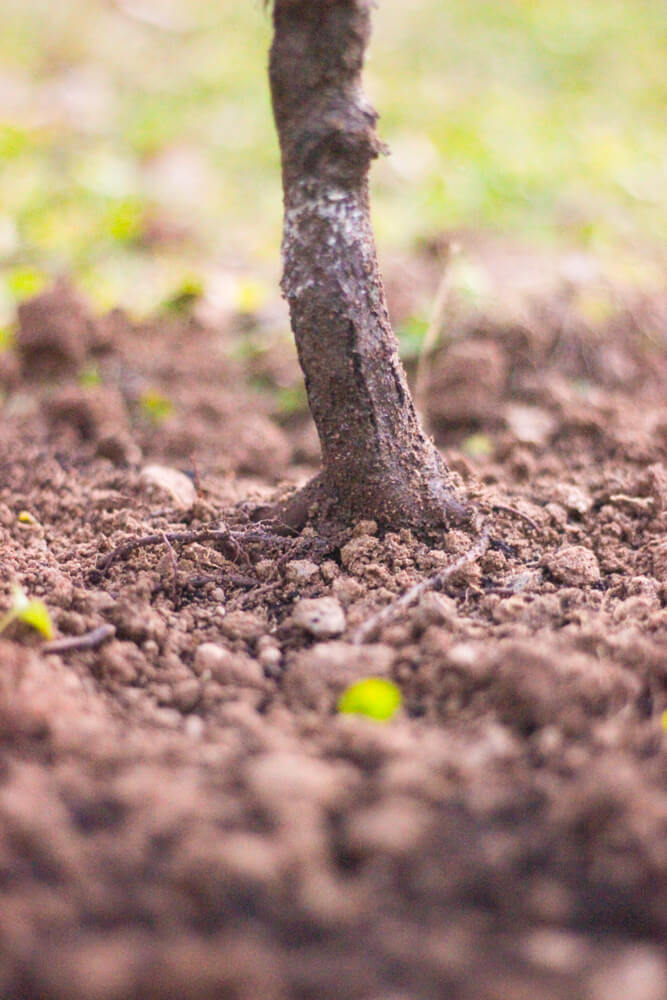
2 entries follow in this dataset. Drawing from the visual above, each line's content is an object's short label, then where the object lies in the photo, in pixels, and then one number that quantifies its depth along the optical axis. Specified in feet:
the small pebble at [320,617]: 4.46
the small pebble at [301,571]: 4.58
